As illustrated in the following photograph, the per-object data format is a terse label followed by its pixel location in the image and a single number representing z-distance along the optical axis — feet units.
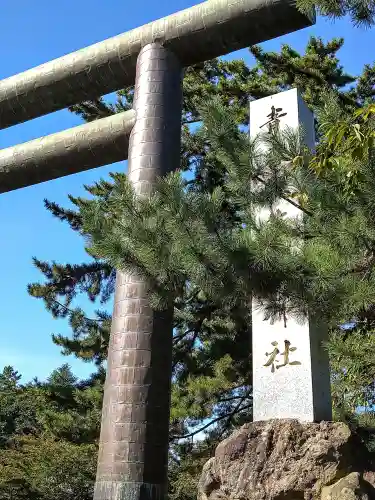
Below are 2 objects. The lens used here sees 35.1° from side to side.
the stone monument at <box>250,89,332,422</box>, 12.49
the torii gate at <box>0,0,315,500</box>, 14.52
